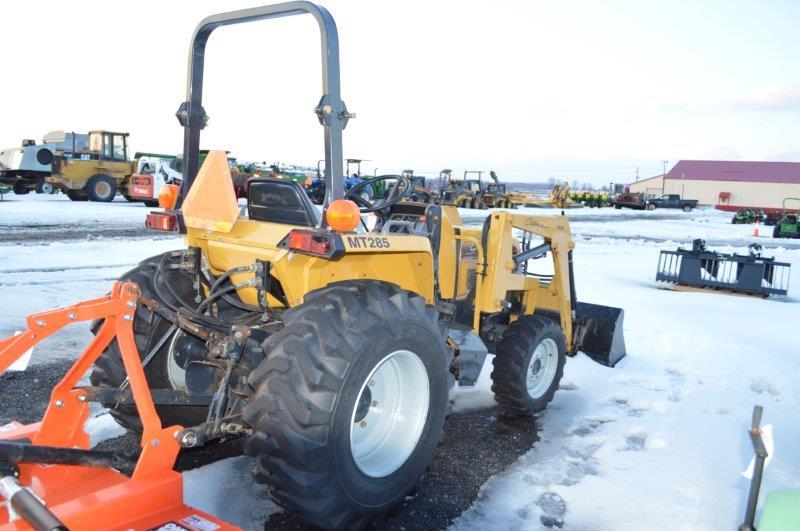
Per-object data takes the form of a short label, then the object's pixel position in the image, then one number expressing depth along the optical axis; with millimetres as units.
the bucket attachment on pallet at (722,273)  9984
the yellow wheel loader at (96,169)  21484
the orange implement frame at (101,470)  2168
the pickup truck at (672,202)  45375
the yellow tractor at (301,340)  2520
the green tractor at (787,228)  23031
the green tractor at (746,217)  31828
